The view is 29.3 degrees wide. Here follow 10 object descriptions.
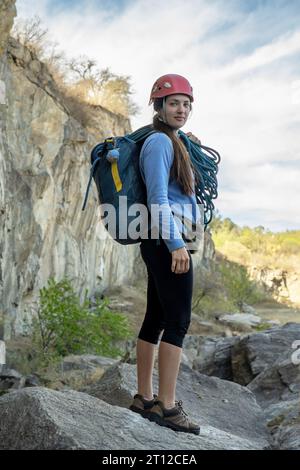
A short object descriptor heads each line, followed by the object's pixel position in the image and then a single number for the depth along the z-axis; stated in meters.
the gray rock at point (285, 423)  3.81
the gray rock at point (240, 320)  23.62
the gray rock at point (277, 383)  5.54
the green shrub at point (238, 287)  32.56
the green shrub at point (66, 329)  11.86
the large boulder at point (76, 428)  2.92
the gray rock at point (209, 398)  4.50
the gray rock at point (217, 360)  8.15
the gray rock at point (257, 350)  7.53
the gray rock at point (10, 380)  7.73
